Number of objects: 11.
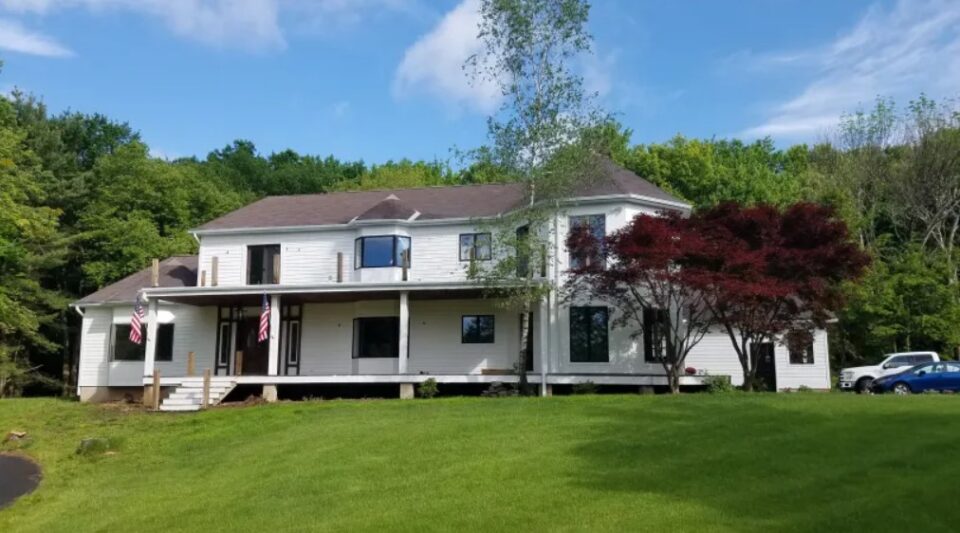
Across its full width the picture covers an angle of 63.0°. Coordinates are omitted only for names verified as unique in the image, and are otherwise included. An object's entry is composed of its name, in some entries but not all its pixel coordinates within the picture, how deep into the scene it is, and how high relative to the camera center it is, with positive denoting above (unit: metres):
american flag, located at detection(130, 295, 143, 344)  25.45 +0.95
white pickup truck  27.42 -0.42
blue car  24.41 -0.67
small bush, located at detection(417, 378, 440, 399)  24.36 -1.02
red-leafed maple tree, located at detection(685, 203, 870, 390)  20.64 +2.37
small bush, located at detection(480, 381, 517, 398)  24.12 -1.10
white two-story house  25.25 +1.48
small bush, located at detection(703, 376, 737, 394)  23.11 -0.84
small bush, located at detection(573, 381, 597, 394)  23.97 -0.96
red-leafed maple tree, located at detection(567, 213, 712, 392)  21.42 +2.13
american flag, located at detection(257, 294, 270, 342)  25.06 +1.03
